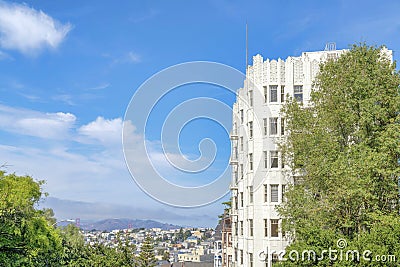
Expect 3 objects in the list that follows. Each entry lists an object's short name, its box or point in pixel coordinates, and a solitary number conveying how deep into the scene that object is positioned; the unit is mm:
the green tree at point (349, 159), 21859
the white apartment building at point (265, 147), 32688
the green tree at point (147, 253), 58909
